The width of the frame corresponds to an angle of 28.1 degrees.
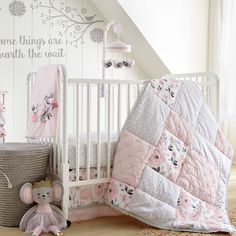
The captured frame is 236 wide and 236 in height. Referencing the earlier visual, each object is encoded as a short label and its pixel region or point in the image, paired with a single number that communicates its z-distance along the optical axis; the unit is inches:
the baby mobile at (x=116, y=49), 135.8
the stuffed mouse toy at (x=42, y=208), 86.5
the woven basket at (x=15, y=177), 89.0
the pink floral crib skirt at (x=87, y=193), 93.1
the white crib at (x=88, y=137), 89.3
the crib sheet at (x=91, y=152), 92.0
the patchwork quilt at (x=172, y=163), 89.6
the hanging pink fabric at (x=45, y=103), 92.4
